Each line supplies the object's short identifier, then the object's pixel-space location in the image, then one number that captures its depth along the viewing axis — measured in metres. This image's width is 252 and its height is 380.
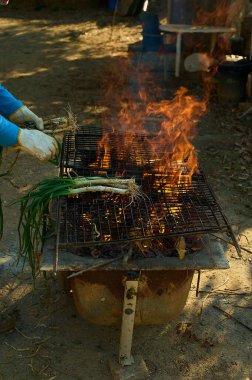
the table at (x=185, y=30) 10.38
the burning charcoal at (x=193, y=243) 3.35
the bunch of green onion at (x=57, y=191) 3.33
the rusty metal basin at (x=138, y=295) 3.44
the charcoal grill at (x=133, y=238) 3.13
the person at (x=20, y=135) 3.37
